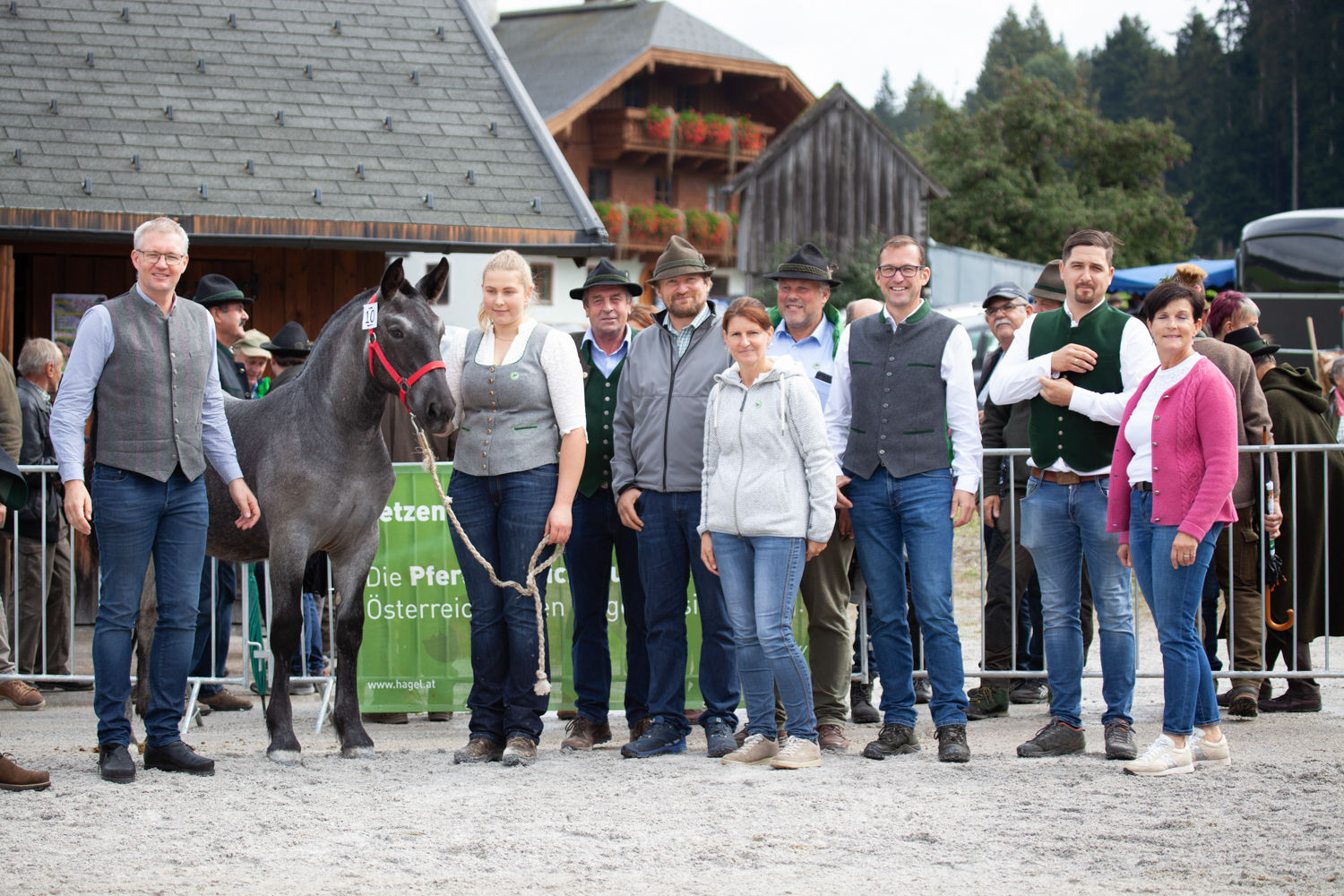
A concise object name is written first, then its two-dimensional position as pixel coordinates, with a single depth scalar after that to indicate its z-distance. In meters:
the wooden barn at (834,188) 35.25
